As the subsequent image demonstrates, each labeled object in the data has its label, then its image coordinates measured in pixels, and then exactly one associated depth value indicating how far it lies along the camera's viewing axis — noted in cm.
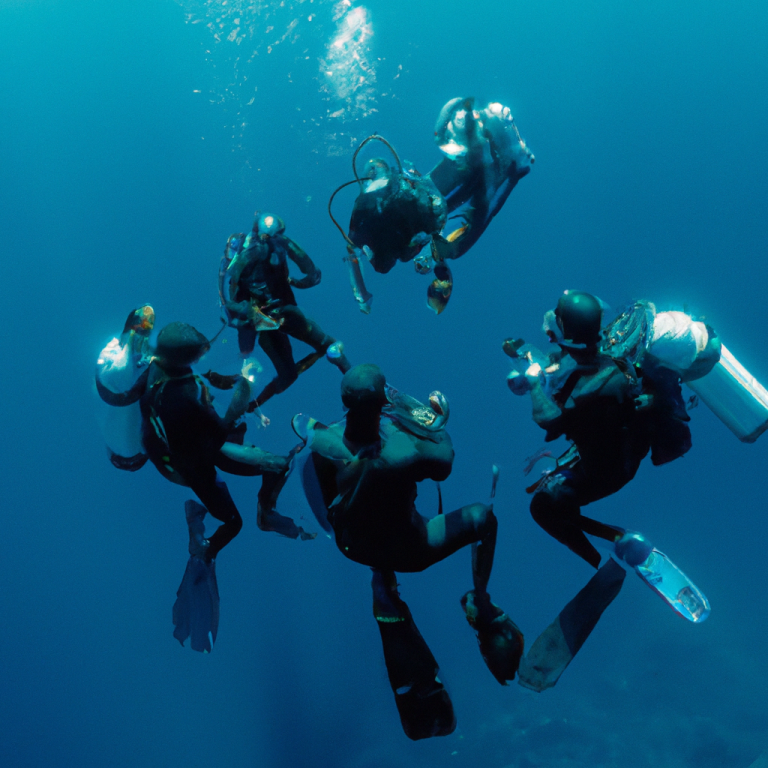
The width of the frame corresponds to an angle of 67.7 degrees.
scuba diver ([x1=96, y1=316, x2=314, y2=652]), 361
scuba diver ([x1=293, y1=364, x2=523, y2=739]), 323
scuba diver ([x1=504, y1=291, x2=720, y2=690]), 341
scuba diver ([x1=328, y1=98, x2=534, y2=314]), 407
